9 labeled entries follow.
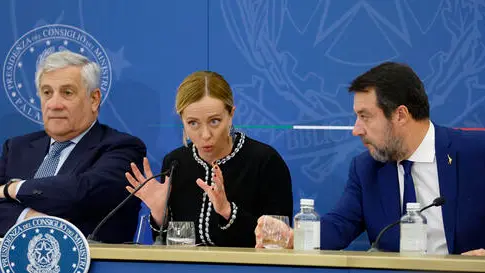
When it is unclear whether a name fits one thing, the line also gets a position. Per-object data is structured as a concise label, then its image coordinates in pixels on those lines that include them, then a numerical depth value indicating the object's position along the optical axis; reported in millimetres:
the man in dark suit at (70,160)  7457
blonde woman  7297
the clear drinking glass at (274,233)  6047
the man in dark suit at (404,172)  6898
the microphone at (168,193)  6641
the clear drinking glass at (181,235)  6008
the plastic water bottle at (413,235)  5871
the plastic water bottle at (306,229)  5805
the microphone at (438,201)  5930
